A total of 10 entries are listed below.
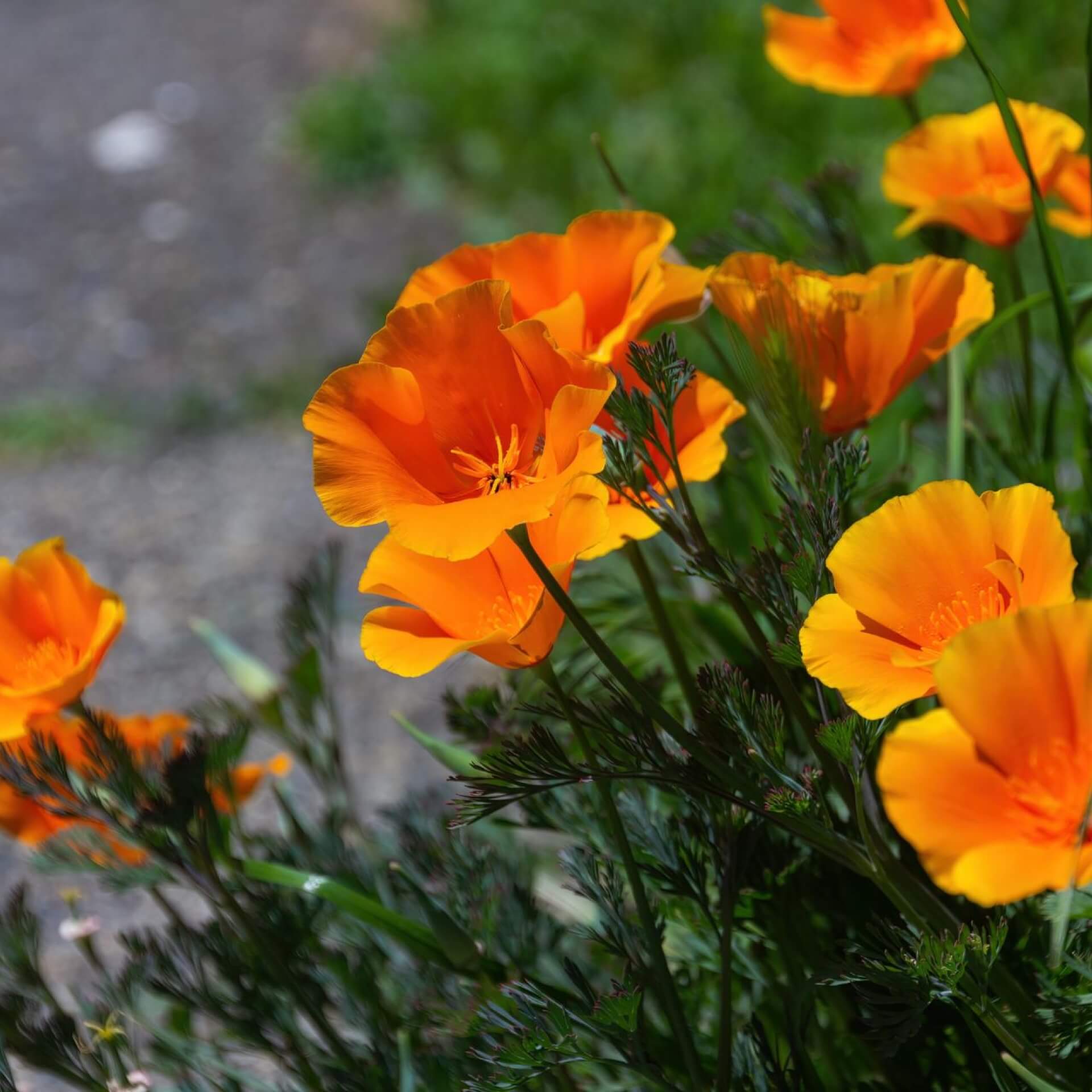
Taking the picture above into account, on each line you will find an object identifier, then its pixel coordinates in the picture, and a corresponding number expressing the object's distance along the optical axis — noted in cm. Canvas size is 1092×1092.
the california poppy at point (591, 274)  153
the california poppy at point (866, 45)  164
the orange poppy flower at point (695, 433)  149
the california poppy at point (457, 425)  145
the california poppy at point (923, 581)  144
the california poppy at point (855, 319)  151
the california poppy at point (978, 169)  159
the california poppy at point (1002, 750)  141
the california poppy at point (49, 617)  156
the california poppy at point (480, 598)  146
